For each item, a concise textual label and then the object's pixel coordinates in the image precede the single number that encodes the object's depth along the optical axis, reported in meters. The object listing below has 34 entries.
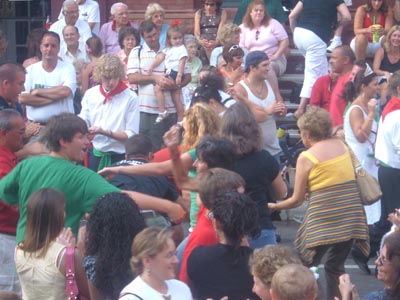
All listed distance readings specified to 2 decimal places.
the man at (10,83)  8.20
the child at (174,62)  11.63
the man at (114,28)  14.10
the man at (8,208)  6.45
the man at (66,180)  5.91
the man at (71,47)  12.76
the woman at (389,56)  11.52
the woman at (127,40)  12.69
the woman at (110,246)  5.25
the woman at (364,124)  9.38
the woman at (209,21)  14.12
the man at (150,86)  11.65
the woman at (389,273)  4.95
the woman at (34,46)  12.24
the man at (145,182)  6.66
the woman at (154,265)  4.93
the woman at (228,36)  12.26
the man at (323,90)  10.82
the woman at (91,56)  12.40
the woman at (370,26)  13.07
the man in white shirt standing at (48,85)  10.35
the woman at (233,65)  10.66
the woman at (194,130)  6.82
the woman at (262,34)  13.20
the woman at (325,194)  7.28
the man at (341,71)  10.19
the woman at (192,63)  12.55
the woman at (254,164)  6.71
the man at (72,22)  13.68
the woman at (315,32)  12.63
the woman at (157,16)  13.32
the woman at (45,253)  5.43
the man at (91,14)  14.73
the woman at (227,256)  5.41
